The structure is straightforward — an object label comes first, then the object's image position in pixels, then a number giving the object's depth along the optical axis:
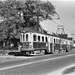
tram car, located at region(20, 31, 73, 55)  29.98
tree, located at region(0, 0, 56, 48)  36.25
